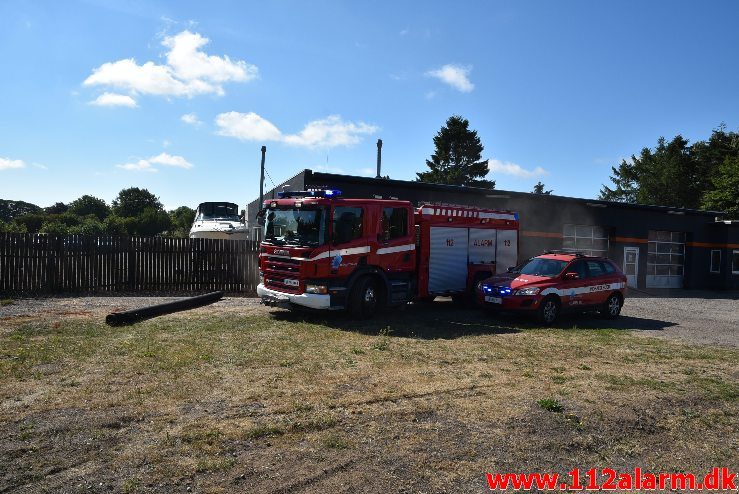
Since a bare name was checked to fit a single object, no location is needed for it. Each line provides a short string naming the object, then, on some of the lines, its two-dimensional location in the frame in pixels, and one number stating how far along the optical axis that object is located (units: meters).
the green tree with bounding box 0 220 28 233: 63.71
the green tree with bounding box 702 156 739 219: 43.06
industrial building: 20.75
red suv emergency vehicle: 12.08
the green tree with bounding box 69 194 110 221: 113.00
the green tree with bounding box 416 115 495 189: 63.53
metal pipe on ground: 10.27
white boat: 20.77
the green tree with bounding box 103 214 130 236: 84.12
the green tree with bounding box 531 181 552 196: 97.06
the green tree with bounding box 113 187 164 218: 108.69
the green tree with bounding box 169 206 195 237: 94.92
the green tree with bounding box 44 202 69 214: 120.31
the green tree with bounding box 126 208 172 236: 88.94
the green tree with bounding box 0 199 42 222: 128.25
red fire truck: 11.10
